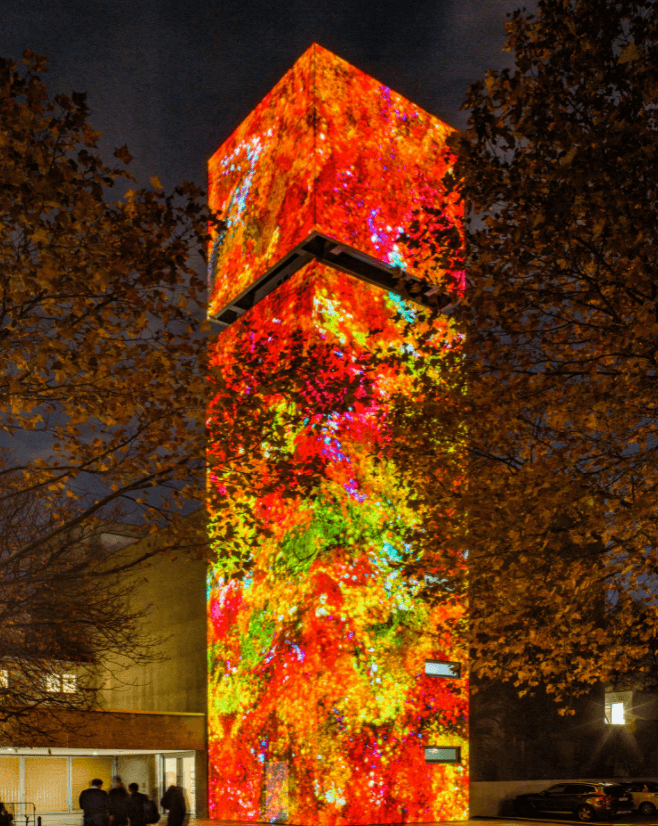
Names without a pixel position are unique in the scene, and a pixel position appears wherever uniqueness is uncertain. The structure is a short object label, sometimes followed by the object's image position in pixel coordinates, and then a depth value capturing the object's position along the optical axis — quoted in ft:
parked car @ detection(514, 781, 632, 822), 74.79
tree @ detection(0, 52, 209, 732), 28.12
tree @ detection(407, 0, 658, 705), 30.71
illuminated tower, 61.93
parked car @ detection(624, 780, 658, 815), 82.64
